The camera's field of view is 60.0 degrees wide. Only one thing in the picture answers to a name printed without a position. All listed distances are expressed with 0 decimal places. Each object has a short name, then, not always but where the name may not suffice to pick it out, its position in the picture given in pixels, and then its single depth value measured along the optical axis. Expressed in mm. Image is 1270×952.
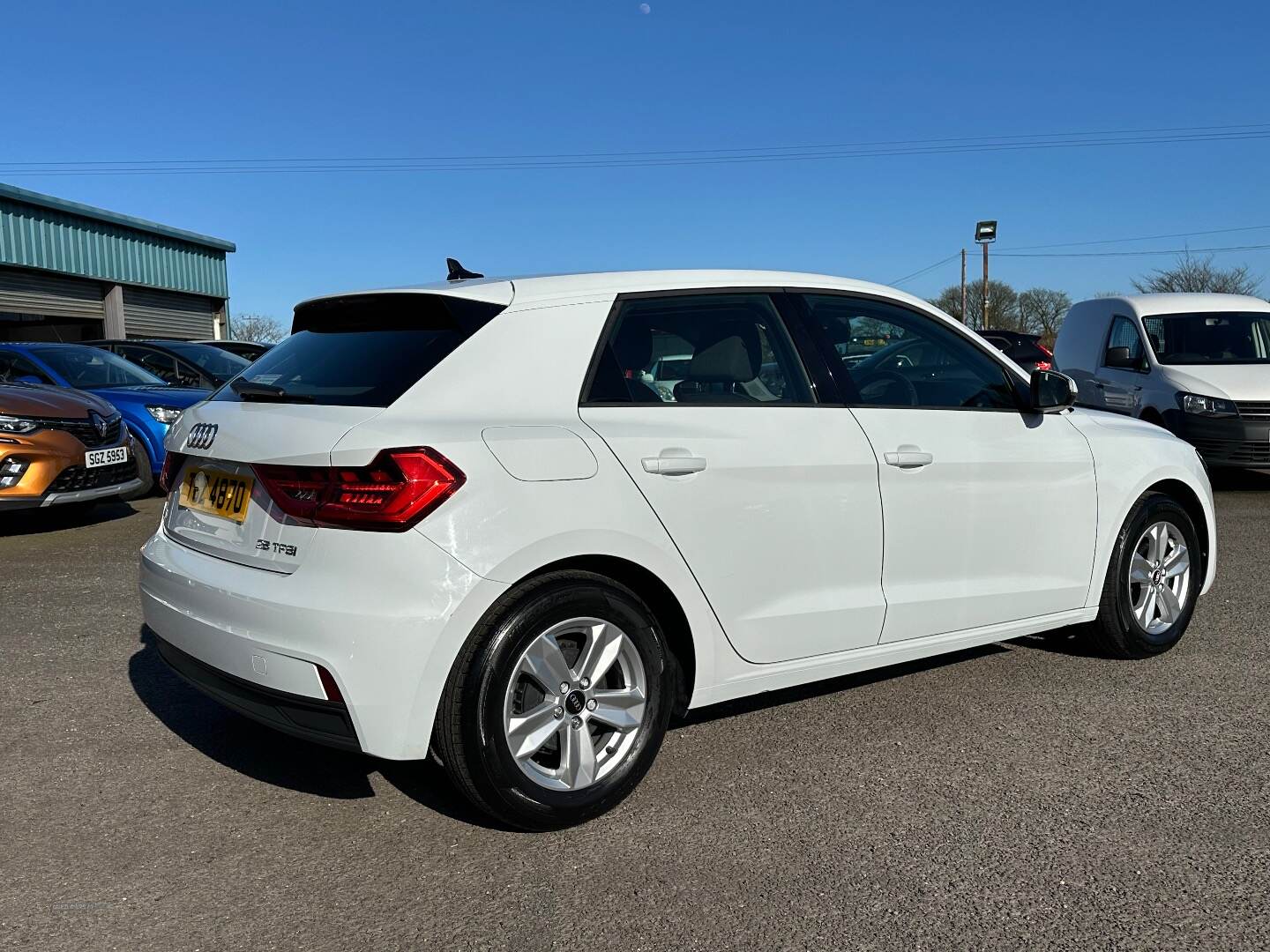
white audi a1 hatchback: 2893
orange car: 8008
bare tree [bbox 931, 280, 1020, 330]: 63906
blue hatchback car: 10188
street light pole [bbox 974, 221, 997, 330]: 51031
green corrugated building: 26922
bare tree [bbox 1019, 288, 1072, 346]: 65125
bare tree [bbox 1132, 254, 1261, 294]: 43781
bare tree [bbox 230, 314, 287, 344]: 69012
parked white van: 9719
